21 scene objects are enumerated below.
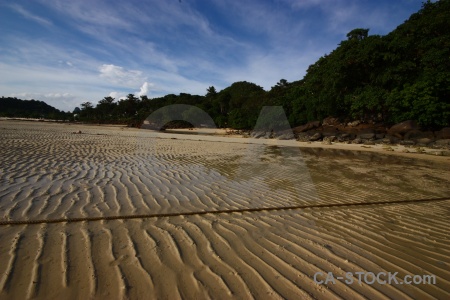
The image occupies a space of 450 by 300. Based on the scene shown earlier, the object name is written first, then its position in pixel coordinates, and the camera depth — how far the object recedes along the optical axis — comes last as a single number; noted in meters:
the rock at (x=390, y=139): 17.89
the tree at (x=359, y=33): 33.62
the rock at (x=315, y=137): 21.89
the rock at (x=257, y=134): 27.16
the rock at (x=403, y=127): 19.02
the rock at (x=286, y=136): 24.35
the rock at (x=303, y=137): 22.28
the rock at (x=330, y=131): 22.00
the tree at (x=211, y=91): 66.81
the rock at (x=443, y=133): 16.84
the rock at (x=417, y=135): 17.48
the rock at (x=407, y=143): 17.12
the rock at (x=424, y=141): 16.72
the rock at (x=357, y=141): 19.19
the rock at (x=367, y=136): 19.50
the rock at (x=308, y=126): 26.09
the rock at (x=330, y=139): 20.81
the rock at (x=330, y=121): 26.11
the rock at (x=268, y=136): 26.33
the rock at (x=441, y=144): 15.50
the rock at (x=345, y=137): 20.20
